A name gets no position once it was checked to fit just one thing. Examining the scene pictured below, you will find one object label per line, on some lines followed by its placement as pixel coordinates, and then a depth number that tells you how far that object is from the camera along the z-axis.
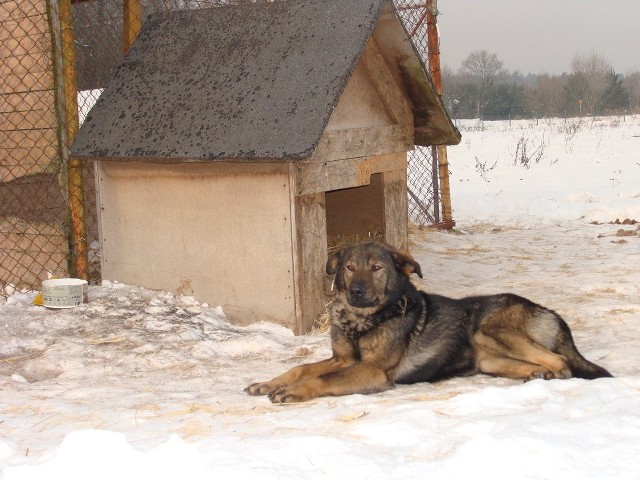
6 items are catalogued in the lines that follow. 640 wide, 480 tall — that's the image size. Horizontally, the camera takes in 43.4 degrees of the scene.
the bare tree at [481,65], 75.00
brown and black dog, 4.86
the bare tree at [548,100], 43.47
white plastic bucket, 6.58
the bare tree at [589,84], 44.03
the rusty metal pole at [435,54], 10.66
